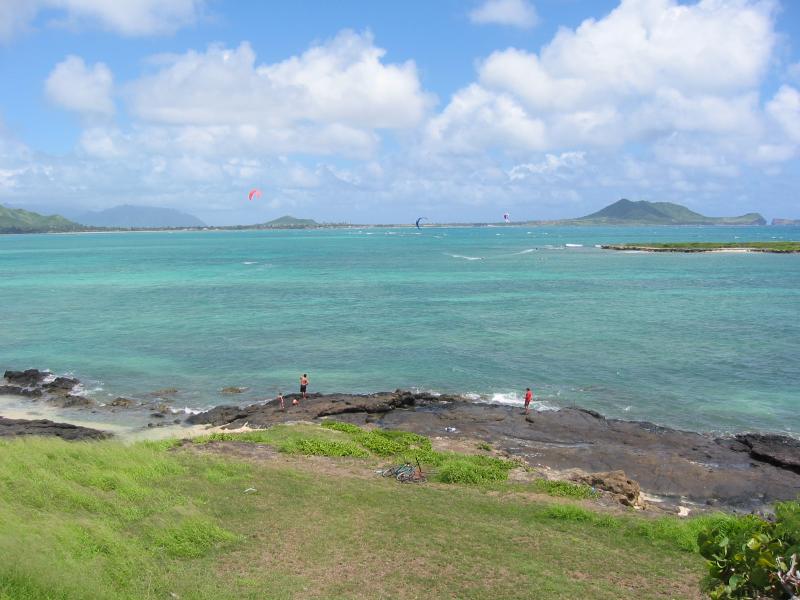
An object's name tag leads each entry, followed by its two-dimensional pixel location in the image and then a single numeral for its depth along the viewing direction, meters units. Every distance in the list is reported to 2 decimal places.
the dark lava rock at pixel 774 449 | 24.17
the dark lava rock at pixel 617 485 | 19.62
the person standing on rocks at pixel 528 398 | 30.25
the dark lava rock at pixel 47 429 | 26.50
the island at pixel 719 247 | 139.71
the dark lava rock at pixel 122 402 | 33.12
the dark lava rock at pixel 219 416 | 29.81
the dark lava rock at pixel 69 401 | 33.16
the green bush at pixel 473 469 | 20.12
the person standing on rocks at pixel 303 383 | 32.34
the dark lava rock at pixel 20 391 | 34.81
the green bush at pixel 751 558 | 7.71
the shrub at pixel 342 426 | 26.58
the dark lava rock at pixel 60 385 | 35.41
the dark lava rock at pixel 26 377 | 37.03
